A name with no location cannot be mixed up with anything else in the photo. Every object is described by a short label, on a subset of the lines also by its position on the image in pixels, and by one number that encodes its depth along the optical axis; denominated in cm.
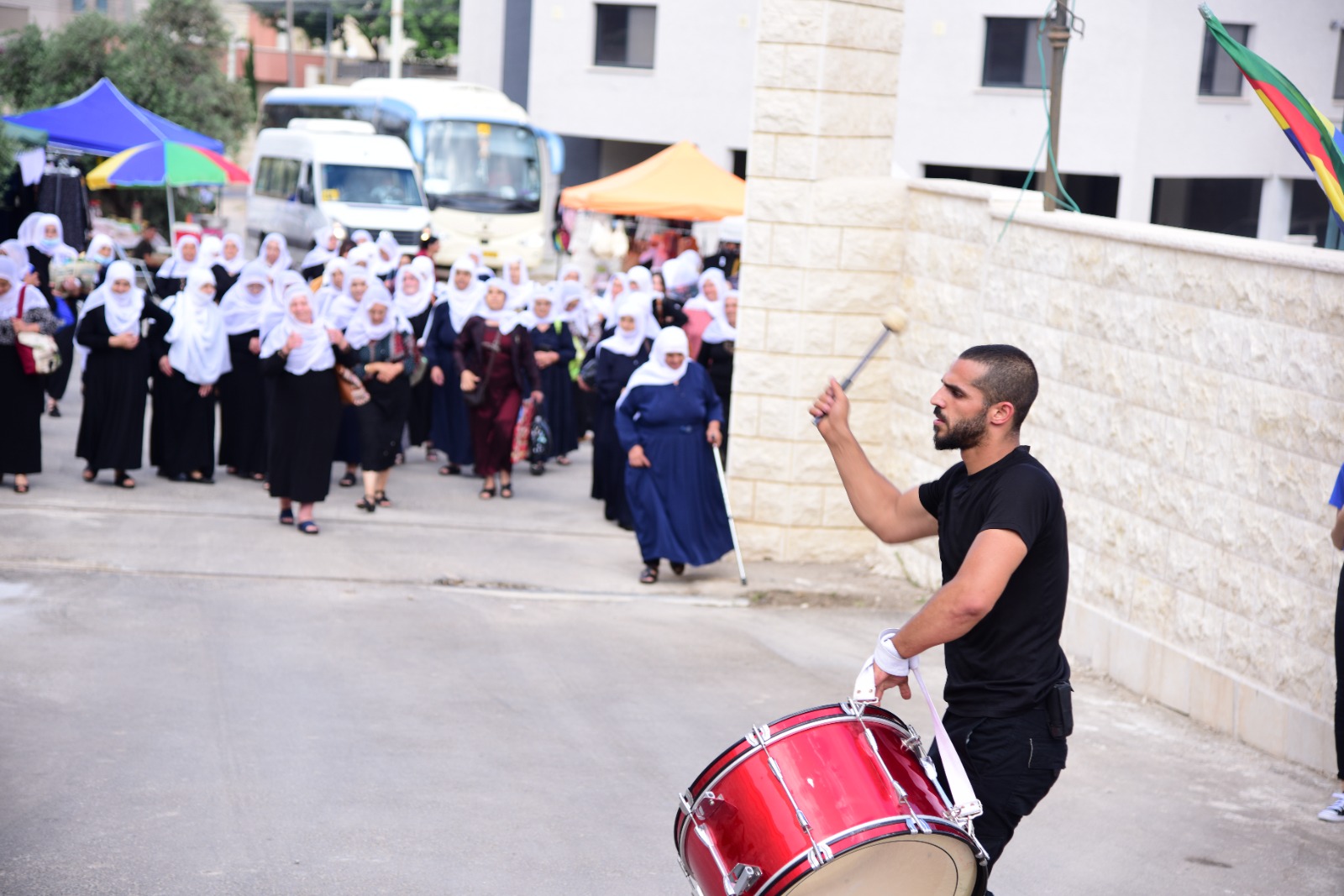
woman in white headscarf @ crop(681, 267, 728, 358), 1270
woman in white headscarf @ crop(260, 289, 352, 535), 1056
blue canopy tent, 2094
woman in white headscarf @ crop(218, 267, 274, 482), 1217
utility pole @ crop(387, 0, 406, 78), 4059
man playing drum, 392
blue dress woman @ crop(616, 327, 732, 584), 1008
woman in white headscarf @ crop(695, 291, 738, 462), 1248
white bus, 2884
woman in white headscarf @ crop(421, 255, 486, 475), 1317
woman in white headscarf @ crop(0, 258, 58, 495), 1085
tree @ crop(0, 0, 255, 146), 3066
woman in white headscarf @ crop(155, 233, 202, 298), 1384
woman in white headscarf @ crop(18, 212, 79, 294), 1579
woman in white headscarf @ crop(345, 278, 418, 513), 1150
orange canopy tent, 1941
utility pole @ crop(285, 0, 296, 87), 4678
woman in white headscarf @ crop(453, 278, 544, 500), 1230
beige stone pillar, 1026
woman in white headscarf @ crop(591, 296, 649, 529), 1226
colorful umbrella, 1964
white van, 2570
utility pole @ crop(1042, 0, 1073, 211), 884
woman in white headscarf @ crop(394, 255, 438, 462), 1401
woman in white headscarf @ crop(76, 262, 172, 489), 1152
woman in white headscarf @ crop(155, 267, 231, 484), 1190
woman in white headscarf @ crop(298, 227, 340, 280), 1576
